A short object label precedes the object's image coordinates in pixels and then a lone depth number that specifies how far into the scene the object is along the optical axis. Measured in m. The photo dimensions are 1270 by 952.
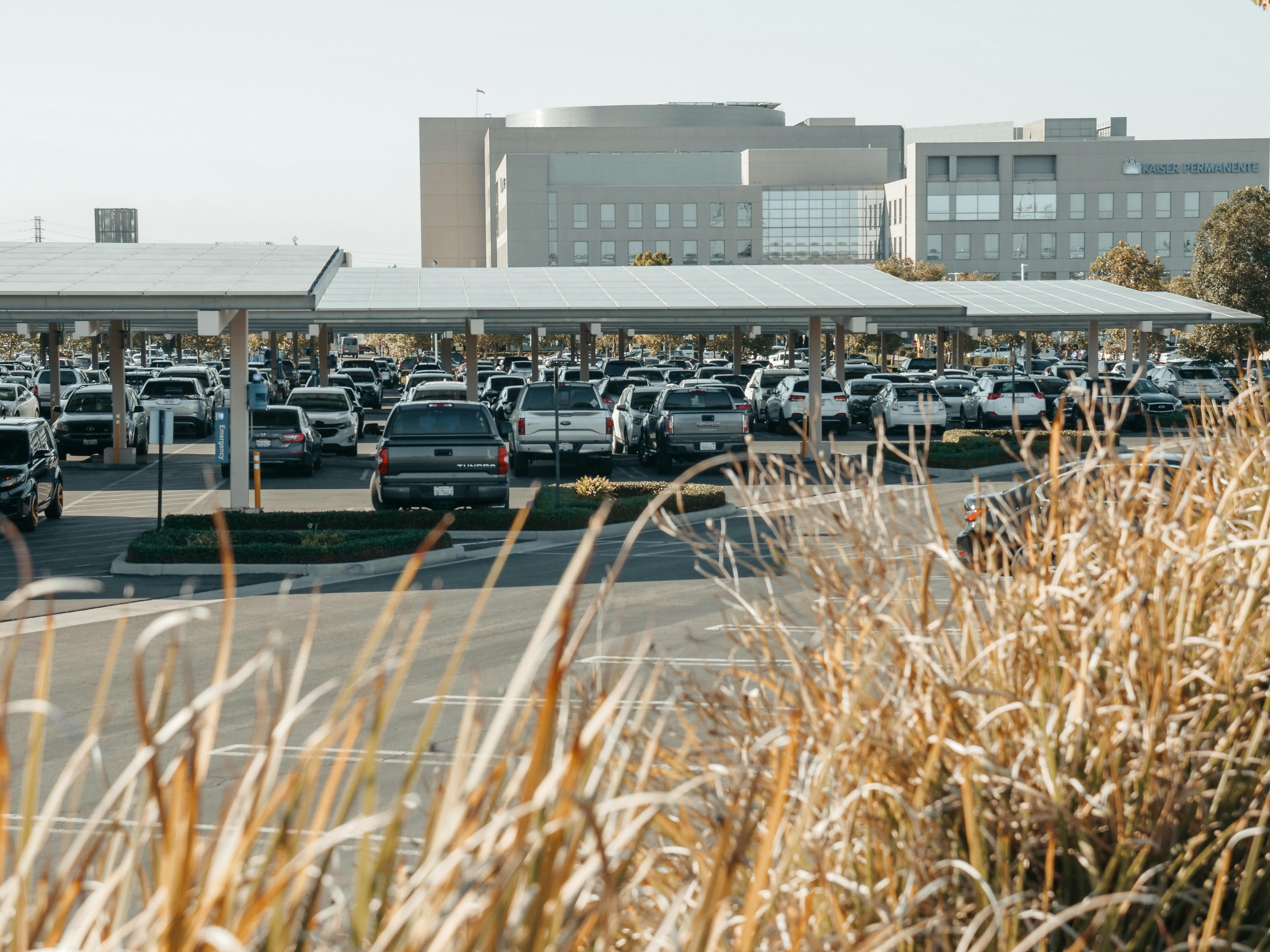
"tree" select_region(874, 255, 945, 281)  92.69
